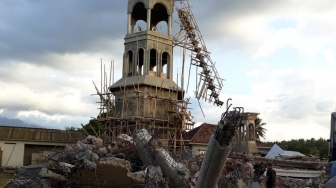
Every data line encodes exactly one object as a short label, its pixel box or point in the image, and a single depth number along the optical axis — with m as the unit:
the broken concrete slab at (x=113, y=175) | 10.73
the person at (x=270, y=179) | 12.69
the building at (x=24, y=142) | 38.78
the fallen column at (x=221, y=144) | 8.05
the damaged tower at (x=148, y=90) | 23.59
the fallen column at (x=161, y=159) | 11.07
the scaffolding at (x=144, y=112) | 23.38
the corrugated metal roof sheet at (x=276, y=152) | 28.12
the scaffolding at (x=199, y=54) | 27.50
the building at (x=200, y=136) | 36.00
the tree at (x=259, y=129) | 50.21
